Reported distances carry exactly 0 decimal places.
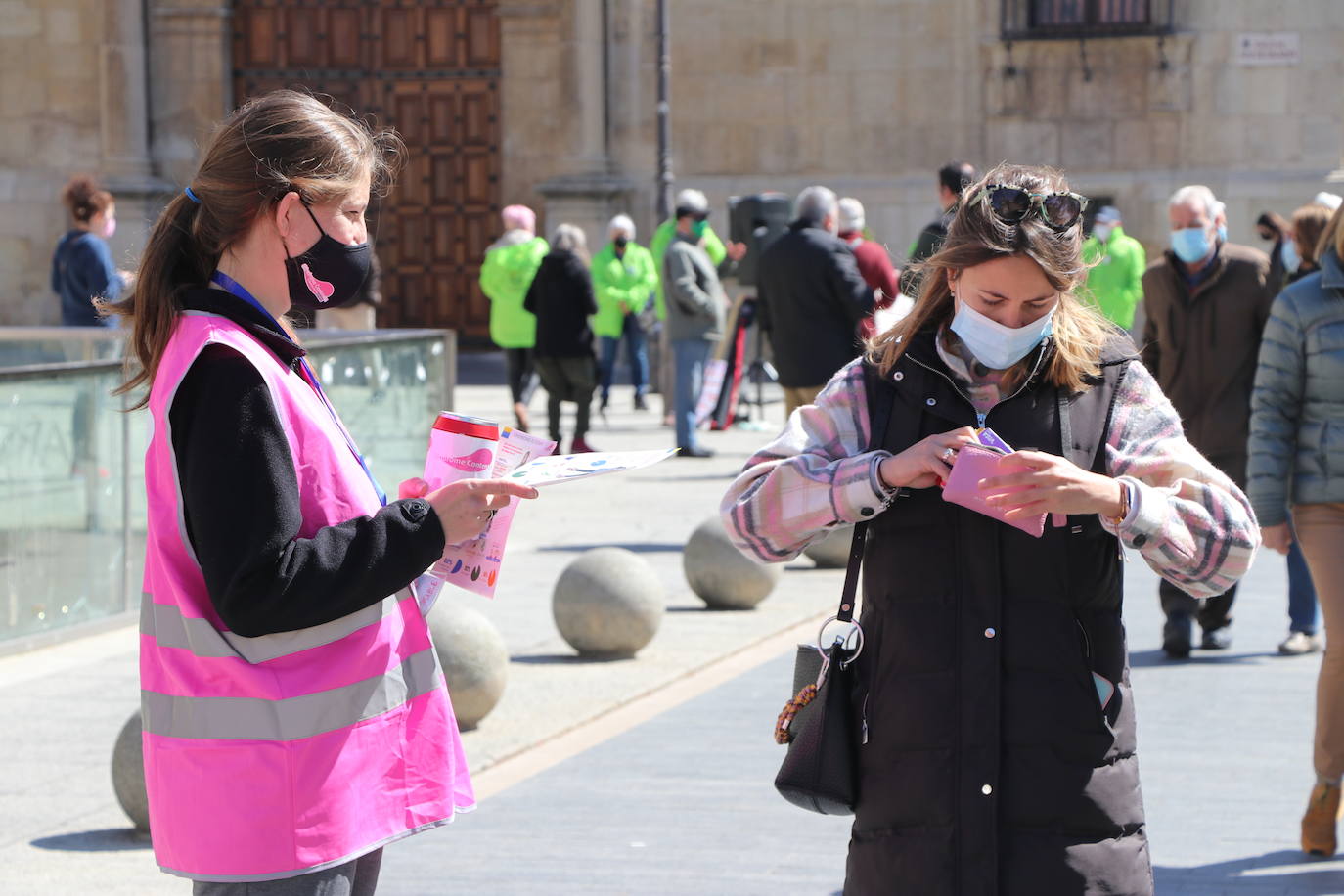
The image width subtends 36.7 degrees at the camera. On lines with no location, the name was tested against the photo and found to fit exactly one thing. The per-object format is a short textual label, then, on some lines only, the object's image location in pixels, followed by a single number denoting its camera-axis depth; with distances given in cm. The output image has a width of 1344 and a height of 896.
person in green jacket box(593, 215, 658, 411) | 1881
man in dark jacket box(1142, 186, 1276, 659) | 892
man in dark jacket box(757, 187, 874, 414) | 1191
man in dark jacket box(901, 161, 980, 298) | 1087
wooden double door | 2552
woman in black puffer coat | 335
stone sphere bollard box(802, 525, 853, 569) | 1130
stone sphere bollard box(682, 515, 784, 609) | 988
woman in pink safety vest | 302
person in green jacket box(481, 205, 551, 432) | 1678
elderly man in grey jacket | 1584
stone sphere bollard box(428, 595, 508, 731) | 728
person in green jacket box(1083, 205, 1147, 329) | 1582
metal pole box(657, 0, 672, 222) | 2030
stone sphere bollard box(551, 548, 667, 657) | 869
